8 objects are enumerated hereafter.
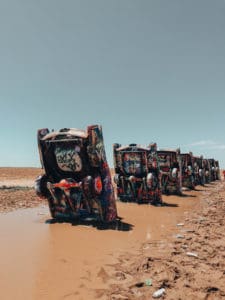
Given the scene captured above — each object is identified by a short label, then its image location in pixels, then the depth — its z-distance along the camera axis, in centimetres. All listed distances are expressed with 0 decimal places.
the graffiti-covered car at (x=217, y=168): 3453
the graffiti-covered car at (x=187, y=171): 1906
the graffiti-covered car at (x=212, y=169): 3127
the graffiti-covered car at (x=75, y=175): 683
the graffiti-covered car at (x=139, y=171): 1118
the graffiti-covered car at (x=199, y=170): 2323
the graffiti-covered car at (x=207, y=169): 2685
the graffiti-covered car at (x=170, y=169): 1494
